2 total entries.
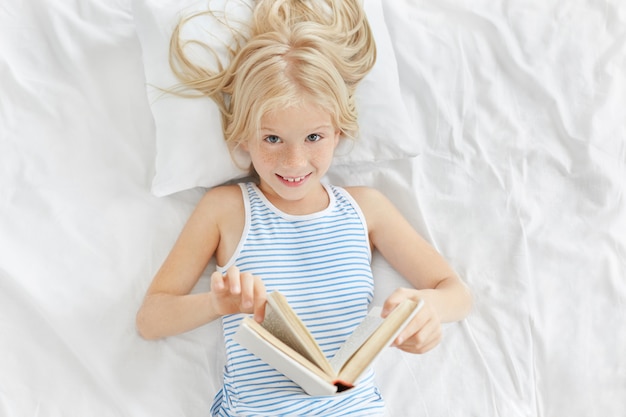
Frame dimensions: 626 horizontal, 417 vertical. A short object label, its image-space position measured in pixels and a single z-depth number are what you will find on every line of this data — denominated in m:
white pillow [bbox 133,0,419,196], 1.41
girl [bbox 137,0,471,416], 1.29
